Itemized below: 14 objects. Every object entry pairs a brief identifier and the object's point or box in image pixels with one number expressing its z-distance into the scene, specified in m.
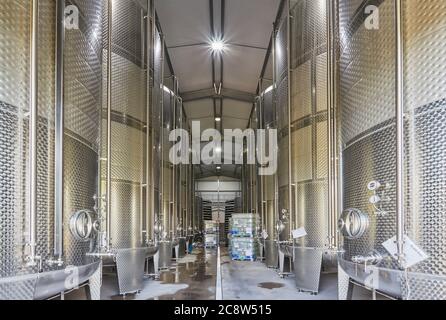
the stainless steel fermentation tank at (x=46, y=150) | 2.93
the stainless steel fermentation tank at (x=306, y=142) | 6.72
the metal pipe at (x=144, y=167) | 7.22
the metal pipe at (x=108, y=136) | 5.02
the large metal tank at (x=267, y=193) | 11.14
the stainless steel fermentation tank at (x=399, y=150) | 2.79
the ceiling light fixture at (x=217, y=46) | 11.95
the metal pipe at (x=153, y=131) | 7.87
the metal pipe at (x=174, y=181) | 12.97
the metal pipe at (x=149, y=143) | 7.46
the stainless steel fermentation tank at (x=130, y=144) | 6.59
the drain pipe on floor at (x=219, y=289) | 7.19
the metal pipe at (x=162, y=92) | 9.87
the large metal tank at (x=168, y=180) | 11.37
